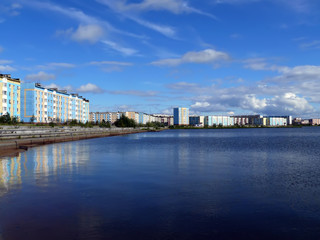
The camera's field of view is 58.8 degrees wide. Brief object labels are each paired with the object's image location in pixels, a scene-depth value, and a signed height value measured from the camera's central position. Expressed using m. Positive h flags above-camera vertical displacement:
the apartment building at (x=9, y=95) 85.62 +9.12
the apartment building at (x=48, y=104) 101.53 +7.88
